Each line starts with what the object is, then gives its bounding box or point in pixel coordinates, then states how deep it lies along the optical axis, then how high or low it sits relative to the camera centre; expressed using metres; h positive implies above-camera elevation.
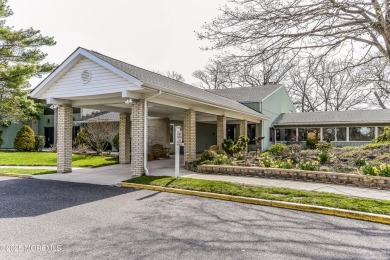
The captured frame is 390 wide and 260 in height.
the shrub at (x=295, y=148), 15.20 -0.71
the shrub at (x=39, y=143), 24.18 -0.54
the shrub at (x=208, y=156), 13.48 -0.95
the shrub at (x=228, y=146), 15.53 -0.55
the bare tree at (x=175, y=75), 46.47 +10.09
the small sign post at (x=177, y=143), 10.16 -0.24
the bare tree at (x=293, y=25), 7.68 +3.22
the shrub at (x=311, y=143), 23.13 -0.59
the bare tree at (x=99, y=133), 20.27 +0.25
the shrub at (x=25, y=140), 23.02 -0.27
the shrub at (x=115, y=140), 20.95 -0.27
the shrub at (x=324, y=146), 17.89 -0.66
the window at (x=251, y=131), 24.73 +0.44
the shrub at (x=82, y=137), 21.22 -0.04
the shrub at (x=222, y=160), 12.66 -1.10
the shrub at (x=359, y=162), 11.20 -1.05
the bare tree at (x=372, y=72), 11.99 +2.91
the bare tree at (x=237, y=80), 39.53 +8.22
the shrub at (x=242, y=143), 16.03 -0.43
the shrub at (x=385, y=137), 18.37 -0.10
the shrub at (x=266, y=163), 11.64 -1.12
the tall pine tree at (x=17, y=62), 21.61 +6.07
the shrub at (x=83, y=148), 20.22 -0.85
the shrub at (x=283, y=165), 11.03 -1.14
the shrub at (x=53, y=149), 22.37 -0.98
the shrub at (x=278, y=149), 14.89 -0.73
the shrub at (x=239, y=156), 14.15 -1.01
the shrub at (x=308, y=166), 10.49 -1.15
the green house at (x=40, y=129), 29.06 +0.80
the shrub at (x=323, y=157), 12.00 -0.90
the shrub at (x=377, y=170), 9.00 -1.13
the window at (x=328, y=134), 24.73 +0.15
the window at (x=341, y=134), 24.00 +0.14
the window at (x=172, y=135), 22.99 +0.10
